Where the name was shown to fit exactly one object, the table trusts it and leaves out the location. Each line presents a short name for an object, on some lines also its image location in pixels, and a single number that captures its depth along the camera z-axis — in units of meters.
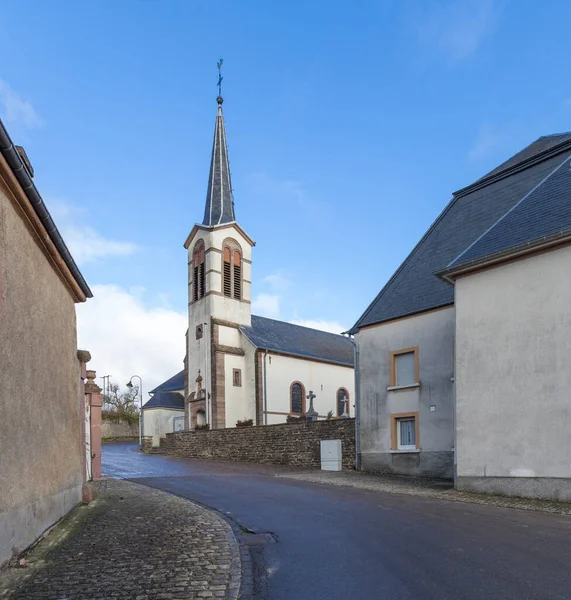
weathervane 48.28
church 37.12
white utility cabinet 21.56
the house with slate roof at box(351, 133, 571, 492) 12.48
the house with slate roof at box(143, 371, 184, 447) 46.59
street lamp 45.92
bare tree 62.50
